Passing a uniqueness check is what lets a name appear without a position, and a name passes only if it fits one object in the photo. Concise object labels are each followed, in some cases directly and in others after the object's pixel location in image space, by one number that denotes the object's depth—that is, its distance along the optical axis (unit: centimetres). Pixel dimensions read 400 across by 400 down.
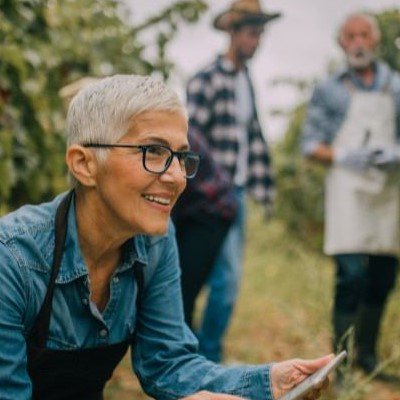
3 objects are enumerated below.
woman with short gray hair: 190
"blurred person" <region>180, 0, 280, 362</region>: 412
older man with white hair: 402
